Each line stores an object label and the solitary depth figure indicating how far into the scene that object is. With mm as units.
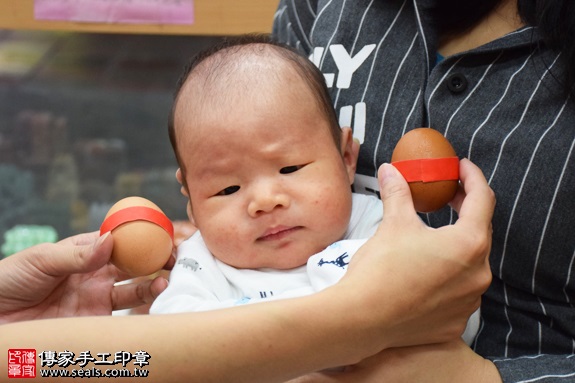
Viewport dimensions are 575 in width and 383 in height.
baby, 1030
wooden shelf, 1876
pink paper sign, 1883
